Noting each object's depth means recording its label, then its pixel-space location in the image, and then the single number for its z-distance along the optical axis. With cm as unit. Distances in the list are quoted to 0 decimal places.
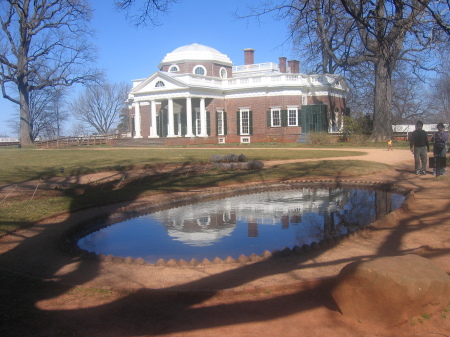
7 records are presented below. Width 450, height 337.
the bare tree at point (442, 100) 6738
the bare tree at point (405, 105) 6498
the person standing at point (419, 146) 1412
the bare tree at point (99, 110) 9056
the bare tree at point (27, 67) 4125
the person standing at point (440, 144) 1390
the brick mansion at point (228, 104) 4281
